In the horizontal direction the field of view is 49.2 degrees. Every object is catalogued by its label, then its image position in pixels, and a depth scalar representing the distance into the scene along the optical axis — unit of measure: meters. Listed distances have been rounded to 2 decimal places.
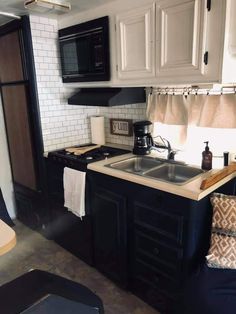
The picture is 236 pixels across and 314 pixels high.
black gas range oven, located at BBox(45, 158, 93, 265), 2.34
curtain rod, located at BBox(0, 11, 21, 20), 2.24
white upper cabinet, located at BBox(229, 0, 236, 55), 1.42
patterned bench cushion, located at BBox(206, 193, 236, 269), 1.54
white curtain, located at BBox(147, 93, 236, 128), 1.89
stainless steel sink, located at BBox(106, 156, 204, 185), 2.01
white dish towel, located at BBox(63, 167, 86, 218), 2.19
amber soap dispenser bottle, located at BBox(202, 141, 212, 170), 1.88
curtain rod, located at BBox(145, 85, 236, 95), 1.88
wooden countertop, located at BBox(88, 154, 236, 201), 1.51
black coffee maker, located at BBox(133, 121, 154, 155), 2.30
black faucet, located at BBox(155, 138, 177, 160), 2.20
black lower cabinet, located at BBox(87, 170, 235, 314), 1.61
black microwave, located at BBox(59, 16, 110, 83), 2.10
